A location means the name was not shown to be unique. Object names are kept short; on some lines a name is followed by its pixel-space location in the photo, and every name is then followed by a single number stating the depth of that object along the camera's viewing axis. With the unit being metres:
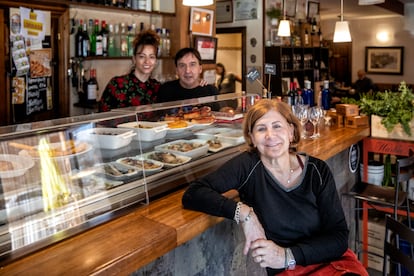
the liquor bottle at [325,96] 3.64
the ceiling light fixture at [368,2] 3.32
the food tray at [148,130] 1.62
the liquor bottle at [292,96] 3.33
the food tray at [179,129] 1.87
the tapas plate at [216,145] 2.05
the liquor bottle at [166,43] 4.53
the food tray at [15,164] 1.21
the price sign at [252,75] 2.58
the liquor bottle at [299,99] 3.30
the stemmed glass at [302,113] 2.97
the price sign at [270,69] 2.67
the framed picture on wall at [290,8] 7.28
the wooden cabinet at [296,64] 6.67
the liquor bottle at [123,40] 4.10
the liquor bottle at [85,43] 3.79
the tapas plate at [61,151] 1.30
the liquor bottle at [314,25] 7.94
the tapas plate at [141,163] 1.56
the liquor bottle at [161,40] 4.45
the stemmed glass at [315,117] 2.96
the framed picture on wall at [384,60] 11.27
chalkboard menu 3.49
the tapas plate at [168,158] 1.73
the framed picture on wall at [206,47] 4.86
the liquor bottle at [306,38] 7.55
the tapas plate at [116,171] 1.49
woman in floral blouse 2.72
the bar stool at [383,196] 2.57
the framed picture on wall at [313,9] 8.03
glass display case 1.20
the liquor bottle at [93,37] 3.87
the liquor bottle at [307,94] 3.58
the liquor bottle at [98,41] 3.87
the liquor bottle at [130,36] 4.16
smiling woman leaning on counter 1.50
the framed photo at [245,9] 6.64
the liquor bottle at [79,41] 3.79
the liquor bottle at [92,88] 3.87
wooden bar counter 1.08
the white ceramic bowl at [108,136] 1.45
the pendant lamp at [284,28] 5.78
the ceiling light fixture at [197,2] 2.66
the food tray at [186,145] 1.82
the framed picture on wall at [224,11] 6.91
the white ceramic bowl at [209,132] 2.06
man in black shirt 2.94
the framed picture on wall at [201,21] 4.71
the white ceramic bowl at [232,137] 2.17
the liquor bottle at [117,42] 4.05
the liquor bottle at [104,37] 3.91
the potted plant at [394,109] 3.09
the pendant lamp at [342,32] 4.55
